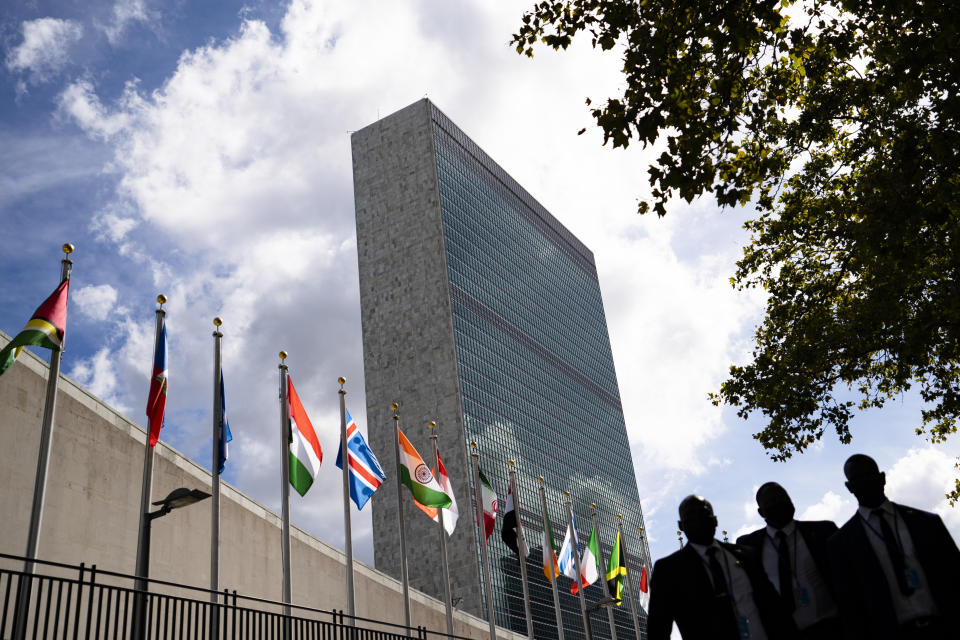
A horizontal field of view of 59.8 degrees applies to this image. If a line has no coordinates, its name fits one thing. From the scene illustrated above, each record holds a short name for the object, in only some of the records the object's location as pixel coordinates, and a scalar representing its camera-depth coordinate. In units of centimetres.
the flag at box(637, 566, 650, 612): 3578
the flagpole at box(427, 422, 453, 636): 2348
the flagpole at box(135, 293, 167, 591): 1291
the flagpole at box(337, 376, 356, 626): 2084
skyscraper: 8756
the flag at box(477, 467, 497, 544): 2559
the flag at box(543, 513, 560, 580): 3002
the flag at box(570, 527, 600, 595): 3134
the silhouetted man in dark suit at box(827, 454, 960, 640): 524
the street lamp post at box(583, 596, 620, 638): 3157
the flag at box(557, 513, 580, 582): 3016
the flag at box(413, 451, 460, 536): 2317
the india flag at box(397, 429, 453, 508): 2180
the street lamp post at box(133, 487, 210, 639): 1220
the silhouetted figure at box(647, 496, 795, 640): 555
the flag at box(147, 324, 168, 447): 1630
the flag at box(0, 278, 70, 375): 1407
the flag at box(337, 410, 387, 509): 2052
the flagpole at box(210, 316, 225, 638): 1625
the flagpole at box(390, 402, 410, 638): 2158
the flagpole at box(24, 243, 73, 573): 1283
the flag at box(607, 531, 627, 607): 3234
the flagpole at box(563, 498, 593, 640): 3170
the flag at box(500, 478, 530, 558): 2651
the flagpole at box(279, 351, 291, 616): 1841
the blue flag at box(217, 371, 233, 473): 1755
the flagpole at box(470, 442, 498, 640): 2697
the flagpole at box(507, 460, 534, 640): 2852
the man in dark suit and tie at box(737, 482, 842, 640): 557
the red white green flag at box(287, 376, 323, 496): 1828
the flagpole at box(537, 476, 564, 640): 2975
